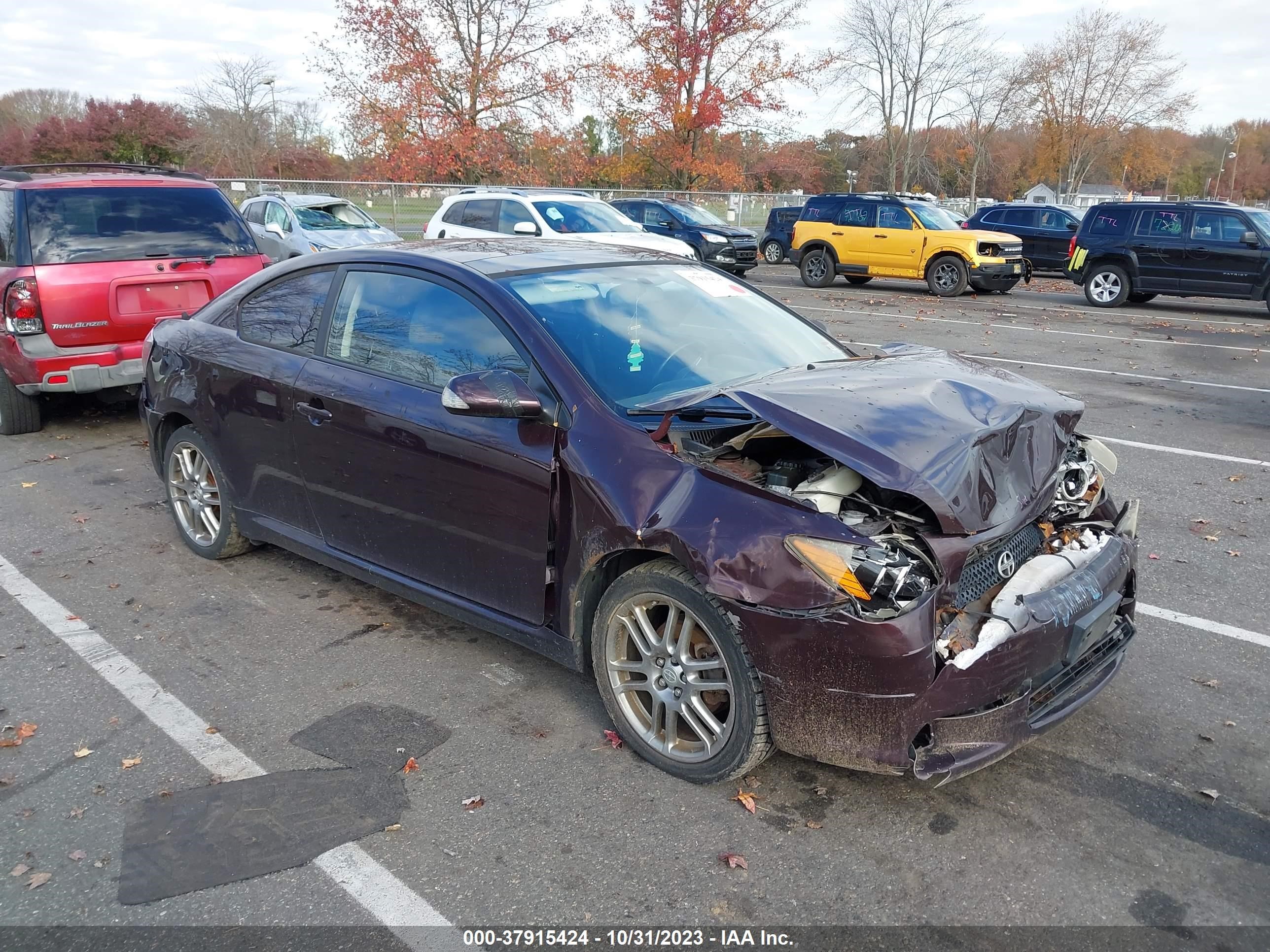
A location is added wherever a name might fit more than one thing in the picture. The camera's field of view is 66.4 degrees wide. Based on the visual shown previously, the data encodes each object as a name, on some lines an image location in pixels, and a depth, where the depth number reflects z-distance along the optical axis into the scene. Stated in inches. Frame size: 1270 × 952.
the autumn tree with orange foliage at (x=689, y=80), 1280.8
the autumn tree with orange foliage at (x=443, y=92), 1107.9
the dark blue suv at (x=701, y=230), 852.6
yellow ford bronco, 740.6
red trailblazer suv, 277.4
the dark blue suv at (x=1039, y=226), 884.0
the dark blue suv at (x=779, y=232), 1040.8
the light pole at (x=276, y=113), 1593.3
